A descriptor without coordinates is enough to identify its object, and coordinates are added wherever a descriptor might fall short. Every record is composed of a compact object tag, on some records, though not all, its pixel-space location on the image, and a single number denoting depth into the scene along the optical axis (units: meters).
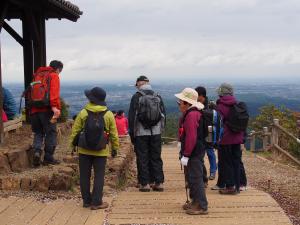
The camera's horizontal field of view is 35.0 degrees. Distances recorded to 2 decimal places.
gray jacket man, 6.70
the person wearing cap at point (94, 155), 5.61
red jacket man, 7.10
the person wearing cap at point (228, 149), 6.46
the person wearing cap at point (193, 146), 5.43
